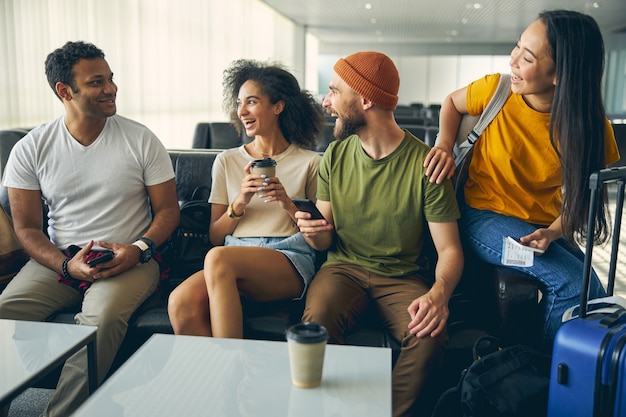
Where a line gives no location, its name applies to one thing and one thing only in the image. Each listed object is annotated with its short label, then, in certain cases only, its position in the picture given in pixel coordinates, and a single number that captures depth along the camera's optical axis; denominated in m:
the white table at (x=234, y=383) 1.14
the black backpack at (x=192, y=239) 2.28
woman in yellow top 1.79
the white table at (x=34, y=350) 1.24
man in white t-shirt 2.02
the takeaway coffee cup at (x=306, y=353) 1.15
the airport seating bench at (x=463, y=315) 1.74
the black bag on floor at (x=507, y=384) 1.46
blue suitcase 1.32
